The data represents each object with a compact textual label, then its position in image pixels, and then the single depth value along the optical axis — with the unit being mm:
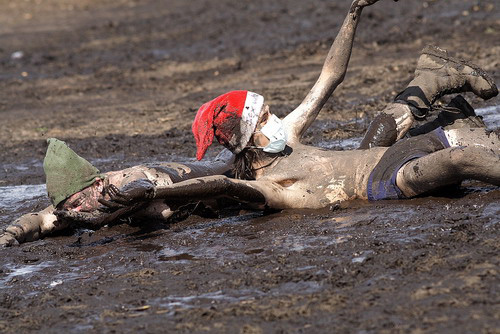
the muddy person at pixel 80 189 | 11172
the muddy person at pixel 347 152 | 10430
